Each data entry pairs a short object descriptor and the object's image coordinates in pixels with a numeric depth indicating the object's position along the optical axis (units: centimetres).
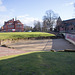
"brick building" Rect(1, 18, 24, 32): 5674
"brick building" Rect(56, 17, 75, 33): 4620
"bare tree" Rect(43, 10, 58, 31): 5527
